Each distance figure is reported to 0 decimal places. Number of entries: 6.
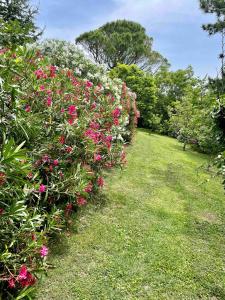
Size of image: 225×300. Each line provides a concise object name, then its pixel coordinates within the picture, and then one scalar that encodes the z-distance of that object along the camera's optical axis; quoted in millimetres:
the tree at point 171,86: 24252
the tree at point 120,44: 27679
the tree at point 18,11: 14164
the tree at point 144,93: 20849
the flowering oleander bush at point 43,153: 2575
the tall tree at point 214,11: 10581
